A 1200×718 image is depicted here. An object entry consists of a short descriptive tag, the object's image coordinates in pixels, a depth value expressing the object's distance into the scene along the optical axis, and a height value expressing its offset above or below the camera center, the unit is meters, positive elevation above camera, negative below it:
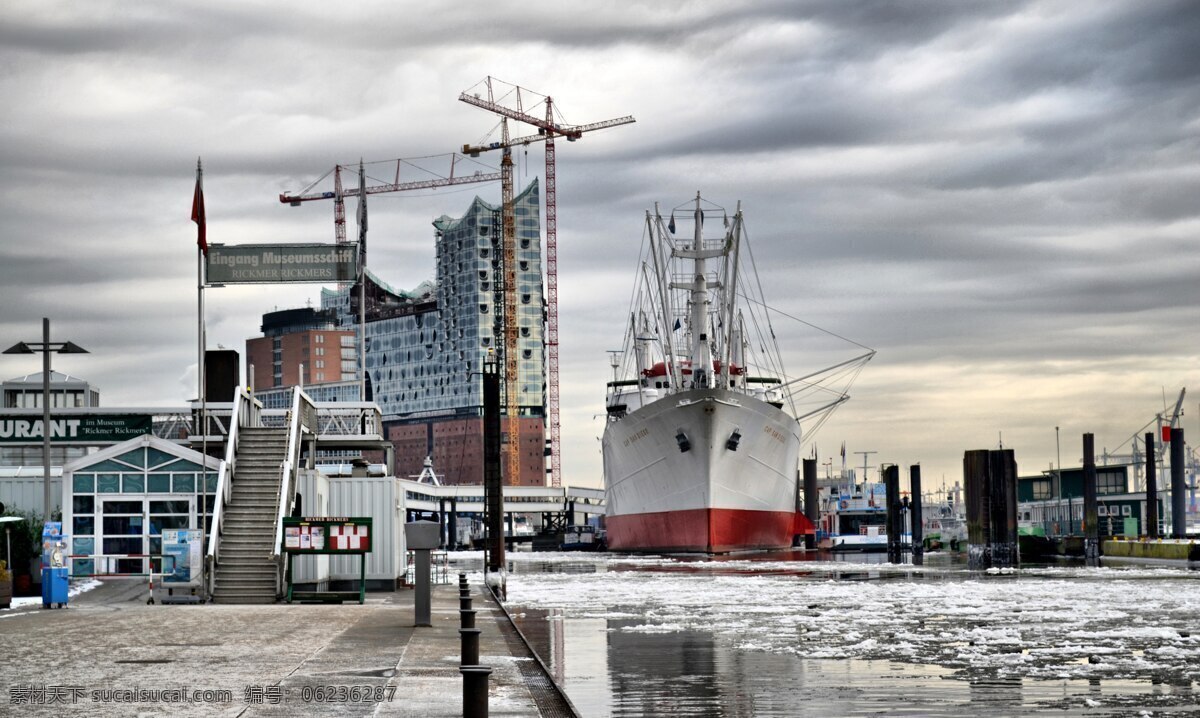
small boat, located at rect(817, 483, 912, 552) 152.57 -5.67
